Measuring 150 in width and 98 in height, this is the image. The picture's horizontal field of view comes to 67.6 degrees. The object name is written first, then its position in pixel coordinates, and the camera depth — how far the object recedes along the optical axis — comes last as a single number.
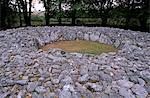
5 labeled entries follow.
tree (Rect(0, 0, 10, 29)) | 6.94
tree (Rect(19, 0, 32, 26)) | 7.02
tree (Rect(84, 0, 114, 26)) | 6.93
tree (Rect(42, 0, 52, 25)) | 7.03
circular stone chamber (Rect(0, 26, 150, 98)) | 2.08
